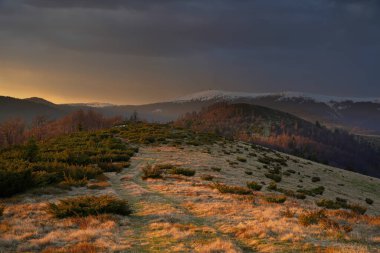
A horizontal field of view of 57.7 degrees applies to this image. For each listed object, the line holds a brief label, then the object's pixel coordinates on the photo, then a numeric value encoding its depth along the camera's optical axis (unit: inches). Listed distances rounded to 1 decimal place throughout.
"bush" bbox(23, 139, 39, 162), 1129.9
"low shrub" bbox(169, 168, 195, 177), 1051.1
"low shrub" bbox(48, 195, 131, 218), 556.7
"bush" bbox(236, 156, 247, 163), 1630.7
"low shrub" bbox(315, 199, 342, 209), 772.0
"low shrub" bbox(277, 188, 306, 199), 882.0
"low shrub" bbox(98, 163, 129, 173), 1096.6
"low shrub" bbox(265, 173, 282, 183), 1261.1
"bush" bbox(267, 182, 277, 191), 958.5
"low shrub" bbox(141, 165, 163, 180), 977.5
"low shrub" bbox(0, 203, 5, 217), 563.9
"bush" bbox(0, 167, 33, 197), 700.0
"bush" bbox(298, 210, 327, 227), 512.4
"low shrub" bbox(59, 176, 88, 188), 801.6
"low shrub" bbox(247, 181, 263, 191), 909.8
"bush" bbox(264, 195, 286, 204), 713.6
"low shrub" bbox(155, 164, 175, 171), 1135.3
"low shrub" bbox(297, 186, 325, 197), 1045.8
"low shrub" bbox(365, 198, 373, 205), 1263.5
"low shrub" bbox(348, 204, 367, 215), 783.7
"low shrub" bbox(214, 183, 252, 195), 792.9
